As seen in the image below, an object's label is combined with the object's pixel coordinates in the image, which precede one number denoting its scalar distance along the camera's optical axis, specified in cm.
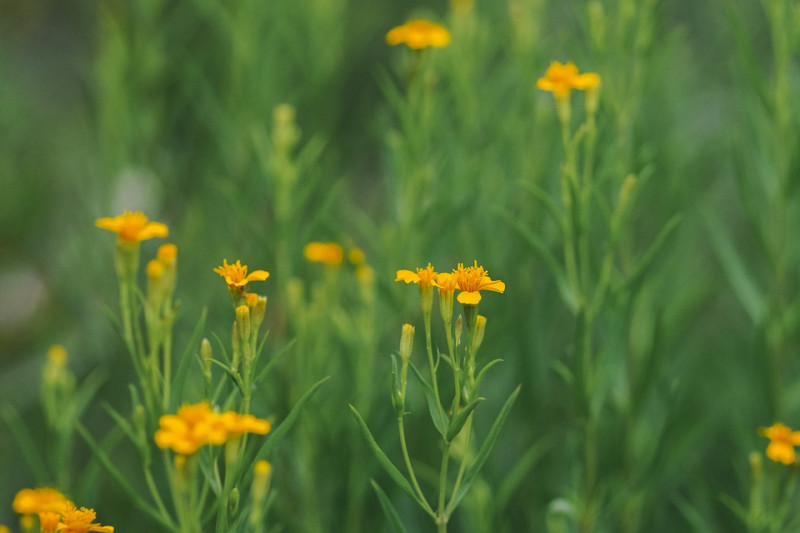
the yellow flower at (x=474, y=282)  78
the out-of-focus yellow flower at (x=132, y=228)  79
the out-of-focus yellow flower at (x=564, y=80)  83
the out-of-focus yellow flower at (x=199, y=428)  75
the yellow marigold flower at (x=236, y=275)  78
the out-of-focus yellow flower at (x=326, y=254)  88
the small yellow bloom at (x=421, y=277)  78
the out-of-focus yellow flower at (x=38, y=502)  79
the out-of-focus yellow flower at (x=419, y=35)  87
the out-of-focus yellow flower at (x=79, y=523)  77
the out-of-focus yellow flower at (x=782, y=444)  81
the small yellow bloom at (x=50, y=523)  77
